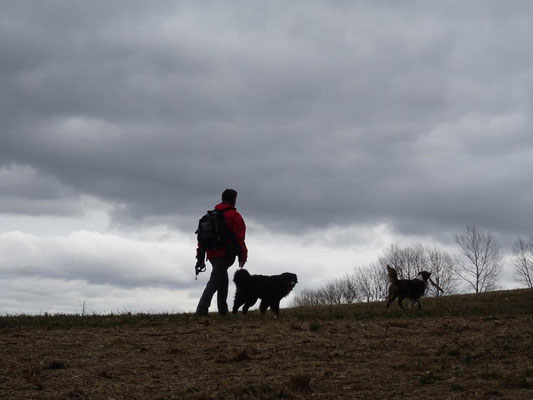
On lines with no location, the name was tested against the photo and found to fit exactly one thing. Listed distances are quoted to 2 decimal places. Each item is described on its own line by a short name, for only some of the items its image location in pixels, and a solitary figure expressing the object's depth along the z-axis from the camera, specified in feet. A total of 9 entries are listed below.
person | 39.93
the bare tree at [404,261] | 226.79
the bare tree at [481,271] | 215.10
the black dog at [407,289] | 51.21
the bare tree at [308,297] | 259.86
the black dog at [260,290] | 43.50
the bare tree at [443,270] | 230.07
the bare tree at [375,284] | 245.69
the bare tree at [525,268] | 223.10
